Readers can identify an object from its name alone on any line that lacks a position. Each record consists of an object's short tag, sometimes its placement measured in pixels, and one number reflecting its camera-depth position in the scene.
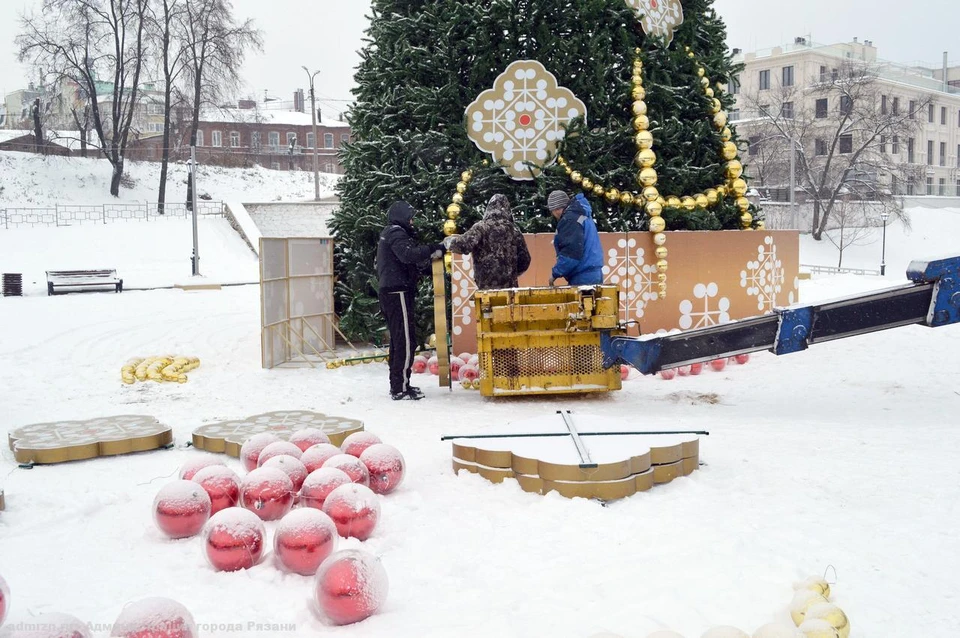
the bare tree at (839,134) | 52.53
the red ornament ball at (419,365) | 11.05
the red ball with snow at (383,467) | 5.28
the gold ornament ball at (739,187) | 12.27
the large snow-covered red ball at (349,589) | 3.42
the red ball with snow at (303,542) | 3.94
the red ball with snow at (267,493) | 4.76
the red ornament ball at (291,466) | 5.08
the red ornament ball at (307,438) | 5.93
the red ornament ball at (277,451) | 5.46
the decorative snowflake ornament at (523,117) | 11.81
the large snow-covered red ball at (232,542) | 4.05
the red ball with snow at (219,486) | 4.81
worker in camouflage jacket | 9.48
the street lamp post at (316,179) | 54.47
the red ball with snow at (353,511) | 4.46
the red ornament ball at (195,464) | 5.16
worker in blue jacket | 9.27
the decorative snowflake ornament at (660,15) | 11.98
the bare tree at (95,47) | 45.41
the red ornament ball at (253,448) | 5.71
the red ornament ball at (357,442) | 5.74
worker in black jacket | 9.35
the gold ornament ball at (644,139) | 11.55
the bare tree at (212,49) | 46.53
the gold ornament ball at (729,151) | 12.16
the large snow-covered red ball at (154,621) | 2.98
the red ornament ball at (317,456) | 5.41
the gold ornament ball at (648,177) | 11.55
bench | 25.08
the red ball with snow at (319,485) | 4.73
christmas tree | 11.72
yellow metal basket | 8.77
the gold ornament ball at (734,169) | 12.20
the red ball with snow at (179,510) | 4.50
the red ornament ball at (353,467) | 5.12
